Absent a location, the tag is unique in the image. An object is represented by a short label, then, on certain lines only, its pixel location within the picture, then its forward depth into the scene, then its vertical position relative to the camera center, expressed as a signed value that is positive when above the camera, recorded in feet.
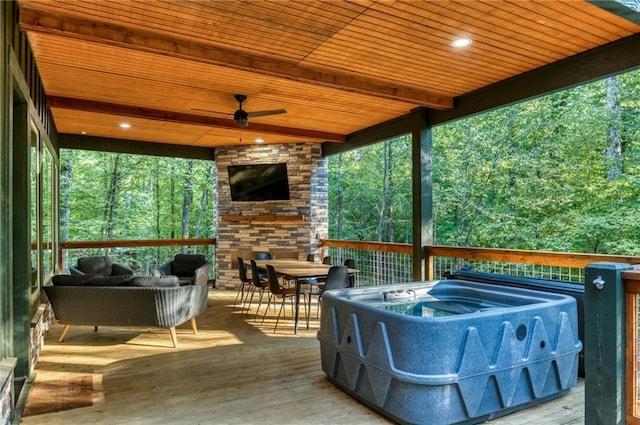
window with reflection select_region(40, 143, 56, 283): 16.80 +0.31
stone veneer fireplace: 27.43 +0.07
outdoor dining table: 16.31 -2.38
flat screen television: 27.30 +2.16
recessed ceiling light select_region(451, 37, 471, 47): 12.35 +5.11
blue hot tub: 8.39 -3.18
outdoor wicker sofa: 14.16 -2.89
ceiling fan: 17.58 +4.25
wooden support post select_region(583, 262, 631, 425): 7.94 -2.61
